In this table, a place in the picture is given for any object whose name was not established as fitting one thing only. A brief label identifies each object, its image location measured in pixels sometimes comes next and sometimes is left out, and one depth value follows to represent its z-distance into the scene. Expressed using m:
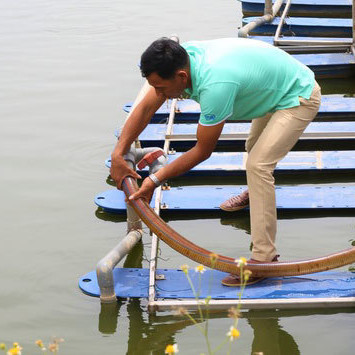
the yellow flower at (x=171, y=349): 3.11
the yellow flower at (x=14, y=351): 3.03
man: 4.67
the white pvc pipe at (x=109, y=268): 5.17
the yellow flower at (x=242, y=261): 3.54
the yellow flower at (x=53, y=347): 3.28
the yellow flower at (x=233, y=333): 3.06
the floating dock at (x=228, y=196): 5.20
